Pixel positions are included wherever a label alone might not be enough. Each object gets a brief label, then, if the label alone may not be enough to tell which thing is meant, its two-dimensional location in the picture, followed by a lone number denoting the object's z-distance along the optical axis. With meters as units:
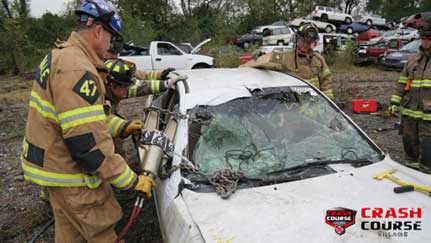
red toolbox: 6.61
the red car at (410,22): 23.34
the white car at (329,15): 26.56
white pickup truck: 10.94
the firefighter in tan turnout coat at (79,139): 1.63
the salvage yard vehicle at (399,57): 10.91
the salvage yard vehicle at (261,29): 25.34
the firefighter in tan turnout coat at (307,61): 3.63
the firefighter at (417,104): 3.16
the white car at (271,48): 13.16
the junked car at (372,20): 28.77
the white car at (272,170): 1.49
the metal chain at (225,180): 1.75
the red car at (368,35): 21.20
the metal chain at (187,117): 2.26
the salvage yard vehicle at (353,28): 25.89
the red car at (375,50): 13.55
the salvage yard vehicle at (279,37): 20.42
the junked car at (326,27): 24.44
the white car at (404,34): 15.42
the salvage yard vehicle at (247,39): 24.00
